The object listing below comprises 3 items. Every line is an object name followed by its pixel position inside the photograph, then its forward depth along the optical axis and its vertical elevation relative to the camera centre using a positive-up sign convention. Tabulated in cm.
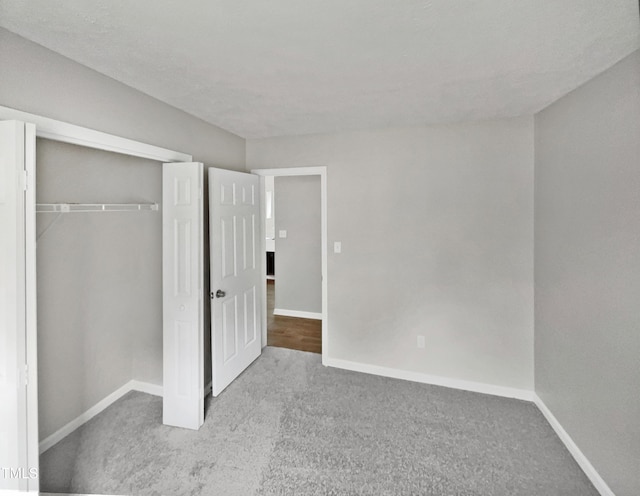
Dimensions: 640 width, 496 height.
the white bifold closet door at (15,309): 123 -26
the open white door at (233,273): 260 -26
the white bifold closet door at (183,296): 220 -37
